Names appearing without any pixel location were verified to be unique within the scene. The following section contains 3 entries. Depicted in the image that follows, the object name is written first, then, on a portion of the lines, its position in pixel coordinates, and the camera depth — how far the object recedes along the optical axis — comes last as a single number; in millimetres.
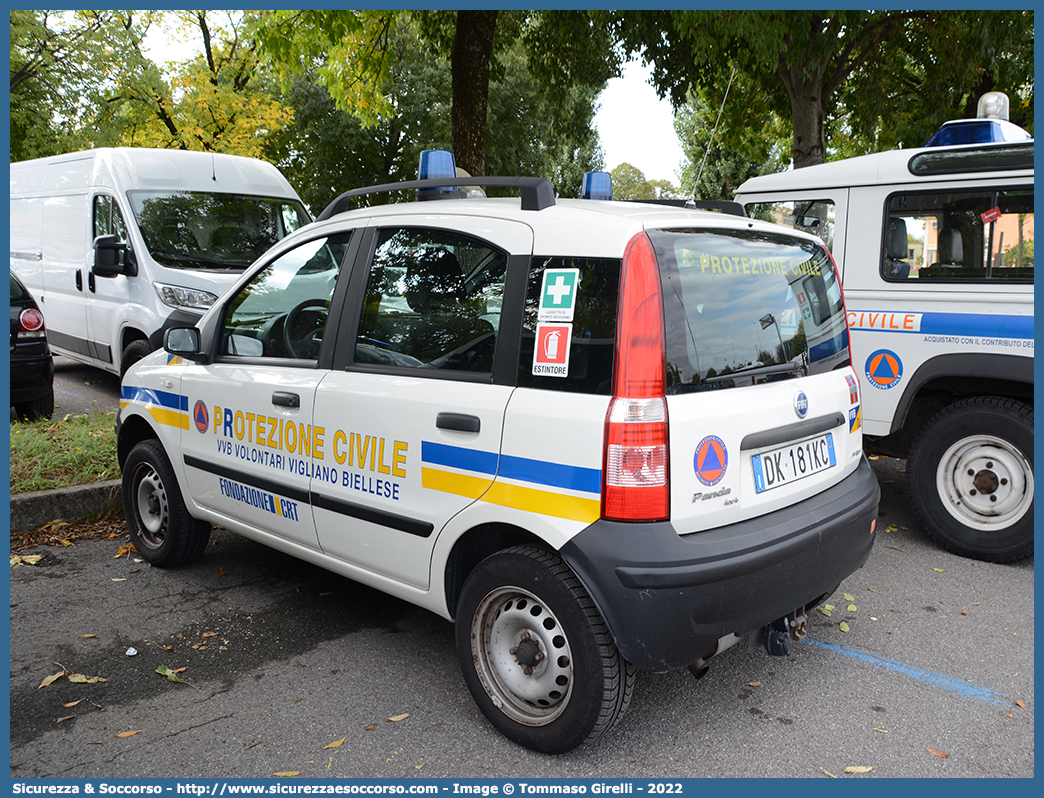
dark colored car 7230
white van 8062
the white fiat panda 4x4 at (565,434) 2662
